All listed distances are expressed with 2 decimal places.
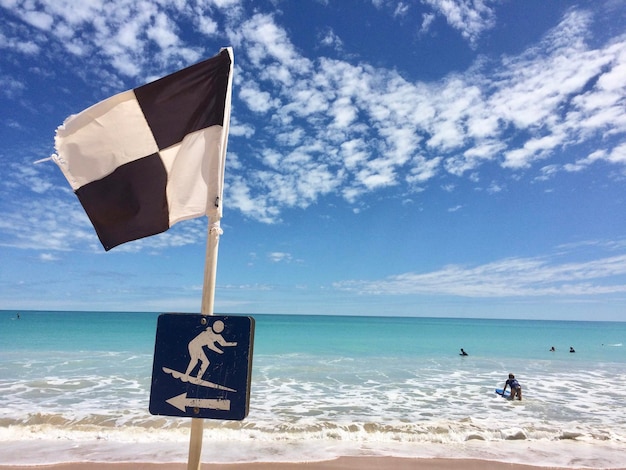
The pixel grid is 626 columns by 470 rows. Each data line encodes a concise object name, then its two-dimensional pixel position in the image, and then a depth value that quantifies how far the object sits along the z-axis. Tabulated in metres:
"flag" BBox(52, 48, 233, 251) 3.35
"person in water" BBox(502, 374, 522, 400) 14.96
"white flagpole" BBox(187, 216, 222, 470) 2.66
